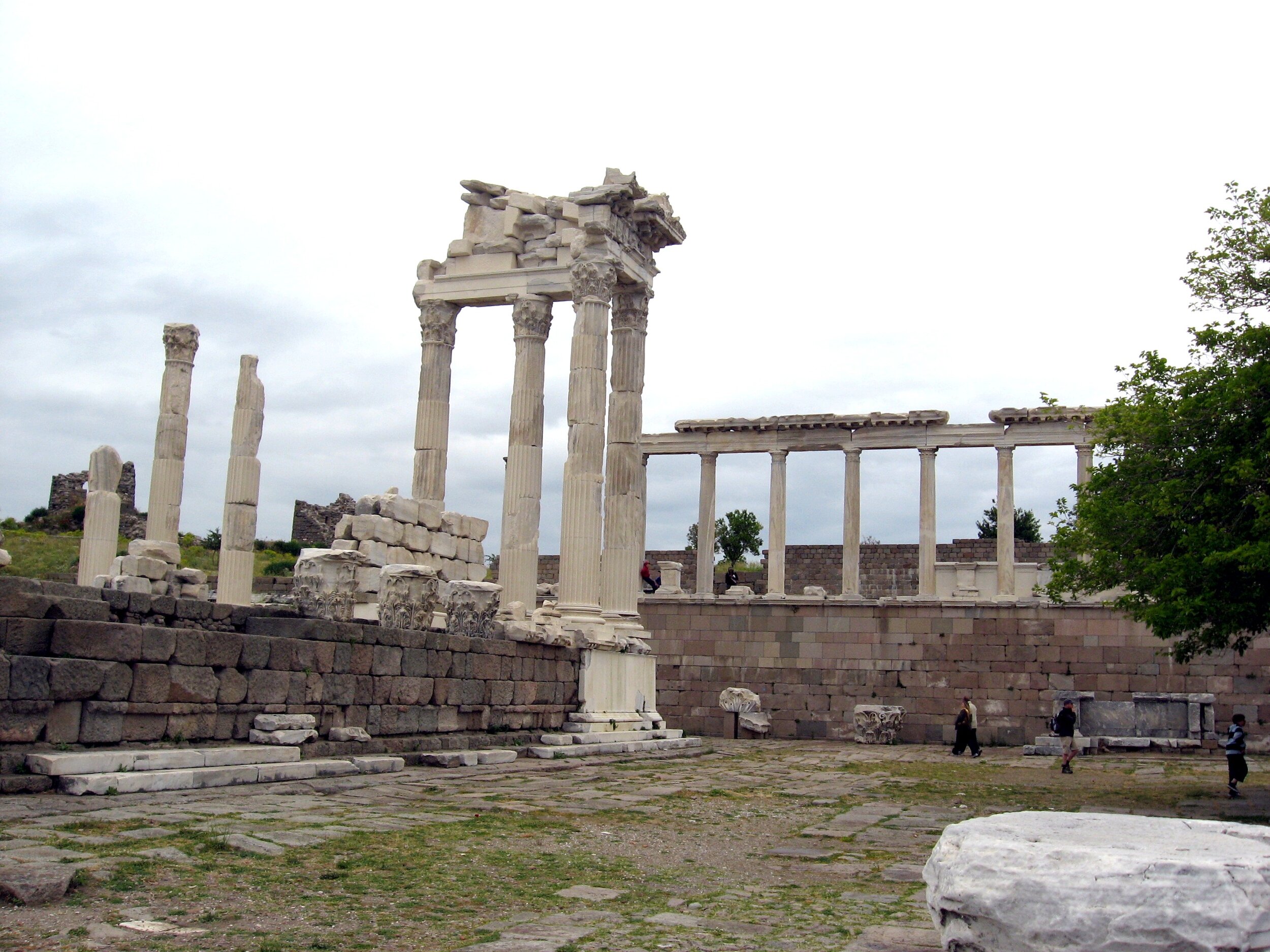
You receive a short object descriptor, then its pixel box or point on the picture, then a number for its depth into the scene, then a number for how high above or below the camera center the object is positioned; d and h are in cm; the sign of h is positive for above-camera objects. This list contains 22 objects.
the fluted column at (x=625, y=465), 2255 +367
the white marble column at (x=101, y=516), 2253 +233
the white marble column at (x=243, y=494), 2256 +291
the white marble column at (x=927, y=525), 3212 +395
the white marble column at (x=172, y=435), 2372 +410
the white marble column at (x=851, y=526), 3259 +393
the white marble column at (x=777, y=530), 3291 +382
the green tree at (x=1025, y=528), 5859 +727
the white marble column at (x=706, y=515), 3412 +429
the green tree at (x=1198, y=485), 1241 +215
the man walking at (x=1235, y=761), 1528 -87
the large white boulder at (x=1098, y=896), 429 -75
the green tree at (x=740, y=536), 6069 +648
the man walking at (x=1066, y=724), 2159 -72
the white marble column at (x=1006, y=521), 3114 +404
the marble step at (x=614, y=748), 1670 -124
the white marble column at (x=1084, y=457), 3141 +571
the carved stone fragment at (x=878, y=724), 2809 -109
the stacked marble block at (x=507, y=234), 2309 +800
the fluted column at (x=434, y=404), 2356 +481
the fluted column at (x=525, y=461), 2261 +364
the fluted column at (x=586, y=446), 2138 +373
